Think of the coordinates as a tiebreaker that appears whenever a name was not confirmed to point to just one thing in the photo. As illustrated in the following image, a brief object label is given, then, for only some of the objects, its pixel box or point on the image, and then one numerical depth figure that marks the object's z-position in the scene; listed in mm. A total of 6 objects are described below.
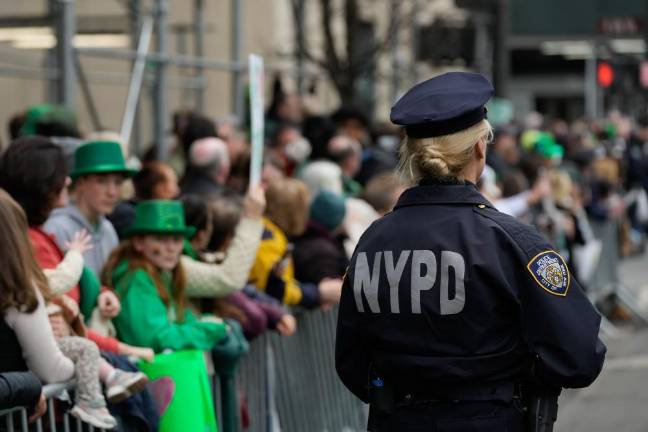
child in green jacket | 12156
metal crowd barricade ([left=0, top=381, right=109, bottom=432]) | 9617
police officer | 8359
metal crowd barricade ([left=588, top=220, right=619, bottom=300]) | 29422
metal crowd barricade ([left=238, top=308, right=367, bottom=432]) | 14289
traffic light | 53219
